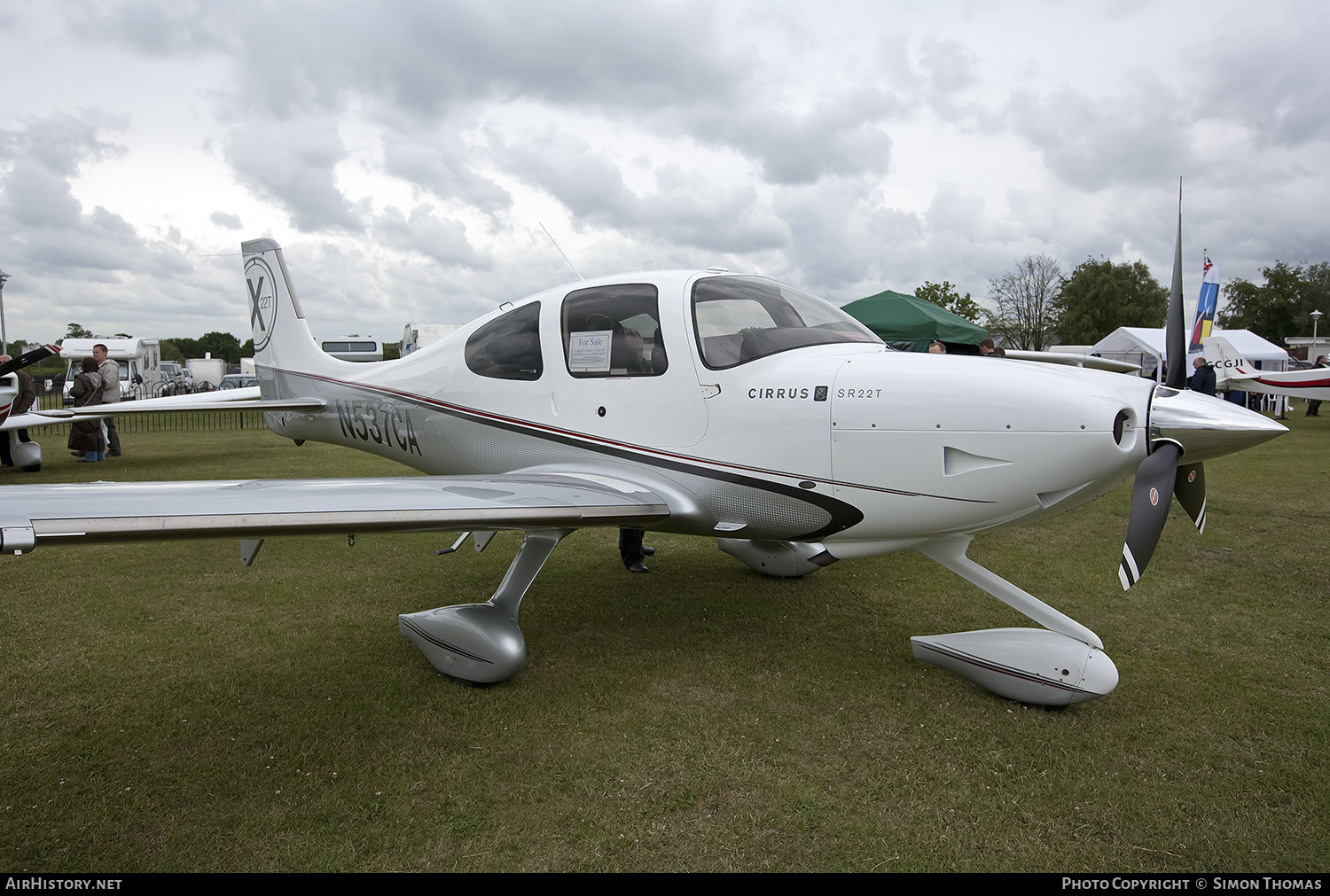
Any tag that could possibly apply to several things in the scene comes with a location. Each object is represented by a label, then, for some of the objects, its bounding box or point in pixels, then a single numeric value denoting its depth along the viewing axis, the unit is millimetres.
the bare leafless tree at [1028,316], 58844
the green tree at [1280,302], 62719
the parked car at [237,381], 35844
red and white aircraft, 18125
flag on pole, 21750
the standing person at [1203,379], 15797
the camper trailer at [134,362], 28078
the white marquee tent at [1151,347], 26734
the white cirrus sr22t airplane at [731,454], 3078
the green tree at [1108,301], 54281
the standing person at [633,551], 6227
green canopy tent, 13023
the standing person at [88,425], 12250
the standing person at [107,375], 12266
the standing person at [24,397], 11875
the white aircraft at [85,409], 6270
